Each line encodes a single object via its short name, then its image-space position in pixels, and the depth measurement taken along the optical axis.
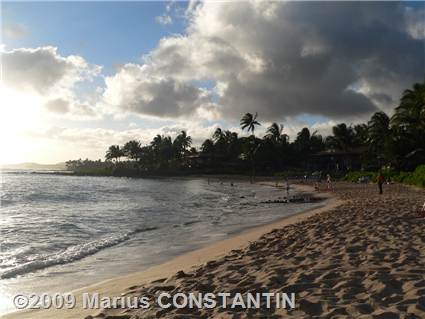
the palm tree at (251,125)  79.50
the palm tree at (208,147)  100.44
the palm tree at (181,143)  111.68
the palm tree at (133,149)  131.38
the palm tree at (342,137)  76.50
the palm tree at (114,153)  138.12
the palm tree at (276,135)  89.12
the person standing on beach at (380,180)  24.34
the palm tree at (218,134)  102.26
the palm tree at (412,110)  41.88
